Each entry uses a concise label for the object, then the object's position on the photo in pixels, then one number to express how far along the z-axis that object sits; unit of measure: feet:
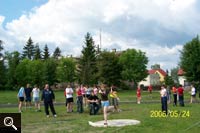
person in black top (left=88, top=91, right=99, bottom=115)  56.09
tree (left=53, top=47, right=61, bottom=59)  345.18
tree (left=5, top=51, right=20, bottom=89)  239.25
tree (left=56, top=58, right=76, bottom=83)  230.97
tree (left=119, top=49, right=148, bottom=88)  221.19
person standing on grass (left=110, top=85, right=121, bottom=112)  58.04
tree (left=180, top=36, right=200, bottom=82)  152.73
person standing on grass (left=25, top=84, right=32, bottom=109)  65.76
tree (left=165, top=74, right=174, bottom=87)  214.27
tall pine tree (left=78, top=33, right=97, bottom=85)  183.42
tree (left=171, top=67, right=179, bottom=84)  293.54
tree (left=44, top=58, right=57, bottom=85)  241.11
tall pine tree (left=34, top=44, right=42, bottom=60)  286.82
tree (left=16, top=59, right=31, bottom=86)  241.05
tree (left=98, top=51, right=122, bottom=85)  190.95
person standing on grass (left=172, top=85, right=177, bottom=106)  75.50
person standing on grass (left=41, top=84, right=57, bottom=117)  54.09
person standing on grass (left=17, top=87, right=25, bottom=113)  61.20
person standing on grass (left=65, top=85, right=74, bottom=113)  60.36
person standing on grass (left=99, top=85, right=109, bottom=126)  41.93
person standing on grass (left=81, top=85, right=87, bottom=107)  67.05
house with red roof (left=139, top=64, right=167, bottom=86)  372.26
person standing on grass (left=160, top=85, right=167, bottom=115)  55.20
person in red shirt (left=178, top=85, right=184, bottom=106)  73.98
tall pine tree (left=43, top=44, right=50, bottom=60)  292.66
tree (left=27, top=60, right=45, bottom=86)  241.31
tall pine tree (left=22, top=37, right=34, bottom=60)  290.10
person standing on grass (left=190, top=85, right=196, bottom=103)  84.35
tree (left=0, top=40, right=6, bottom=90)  222.36
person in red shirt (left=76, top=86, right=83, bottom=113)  59.81
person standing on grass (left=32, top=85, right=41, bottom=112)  64.44
